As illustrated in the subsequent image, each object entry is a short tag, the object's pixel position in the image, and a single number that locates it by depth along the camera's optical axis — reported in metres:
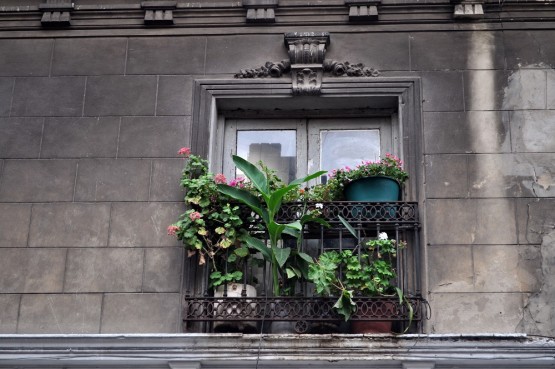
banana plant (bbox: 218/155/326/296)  8.49
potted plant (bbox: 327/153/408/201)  8.98
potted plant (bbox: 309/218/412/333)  8.35
